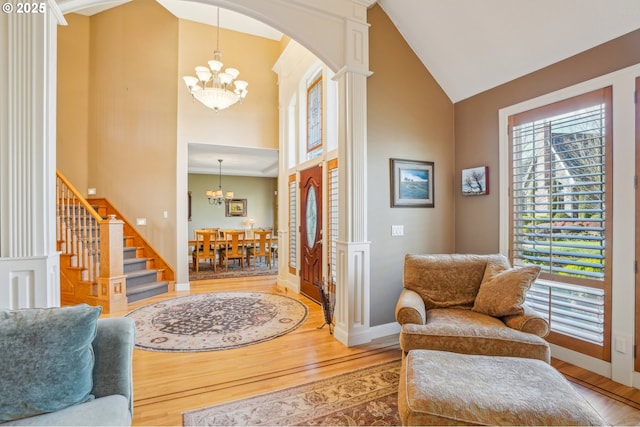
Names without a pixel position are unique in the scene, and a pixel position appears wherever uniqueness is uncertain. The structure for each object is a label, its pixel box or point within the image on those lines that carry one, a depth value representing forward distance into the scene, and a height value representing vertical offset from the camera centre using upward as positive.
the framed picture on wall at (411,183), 3.30 +0.31
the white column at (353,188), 3.03 +0.23
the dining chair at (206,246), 6.84 -0.79
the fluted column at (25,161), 1.87 +0.31
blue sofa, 1.19 -0.68
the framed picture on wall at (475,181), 3.29 +0.34
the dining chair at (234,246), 7.09 -0.81
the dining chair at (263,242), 7.47 -0.75
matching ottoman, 1.27 -0.81
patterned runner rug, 1.91 -1.30
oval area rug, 3.16 -1.34
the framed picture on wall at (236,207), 10.67 +0.16
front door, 4.54 -0.29
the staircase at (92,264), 4.23 -0.74
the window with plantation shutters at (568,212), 2.45 +0.00
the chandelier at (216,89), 4.32 +1.82
